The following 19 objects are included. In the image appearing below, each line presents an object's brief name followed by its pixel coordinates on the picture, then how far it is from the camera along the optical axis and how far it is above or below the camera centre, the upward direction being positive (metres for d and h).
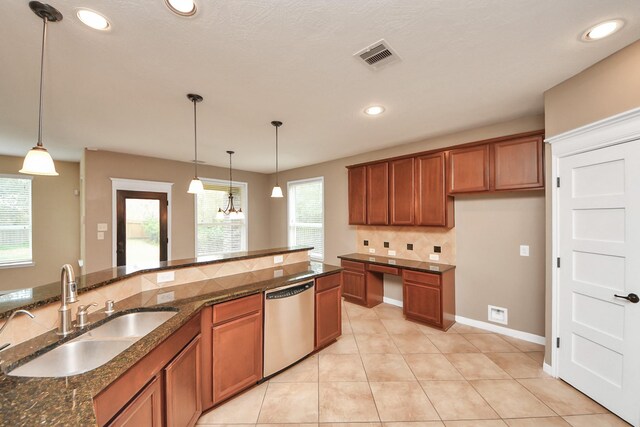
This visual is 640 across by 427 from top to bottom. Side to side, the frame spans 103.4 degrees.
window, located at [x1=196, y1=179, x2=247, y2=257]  5.67 -0.21
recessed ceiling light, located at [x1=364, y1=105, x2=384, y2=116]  2.75 +1.16
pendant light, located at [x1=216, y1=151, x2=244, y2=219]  4.18 +0.02
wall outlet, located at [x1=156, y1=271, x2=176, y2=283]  2.24 -0.56
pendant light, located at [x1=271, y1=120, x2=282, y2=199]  3.18 +0.32
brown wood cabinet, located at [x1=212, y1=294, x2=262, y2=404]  2.00 -1.10
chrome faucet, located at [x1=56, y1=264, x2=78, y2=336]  1.37 -0.45
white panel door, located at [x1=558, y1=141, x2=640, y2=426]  1.84 -0.50
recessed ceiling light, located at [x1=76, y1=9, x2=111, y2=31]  1.44 +1.15
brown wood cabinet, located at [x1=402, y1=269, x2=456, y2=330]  3.37 -1.16
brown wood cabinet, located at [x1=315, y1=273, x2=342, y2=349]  2.82 -1.11
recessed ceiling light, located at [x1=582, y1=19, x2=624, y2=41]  1.58 +1.18
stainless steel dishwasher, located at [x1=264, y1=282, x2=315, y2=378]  2.35 -1.10
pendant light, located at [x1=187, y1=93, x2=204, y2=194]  2.43 +0.35
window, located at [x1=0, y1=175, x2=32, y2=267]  4.64 -0.10
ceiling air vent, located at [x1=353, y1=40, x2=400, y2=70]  1.74 +1.16
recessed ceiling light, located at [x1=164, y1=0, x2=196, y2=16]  1.36 +1.14
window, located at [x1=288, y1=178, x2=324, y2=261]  5.56 +0.00
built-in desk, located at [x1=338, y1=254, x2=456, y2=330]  3.39 -1.07
